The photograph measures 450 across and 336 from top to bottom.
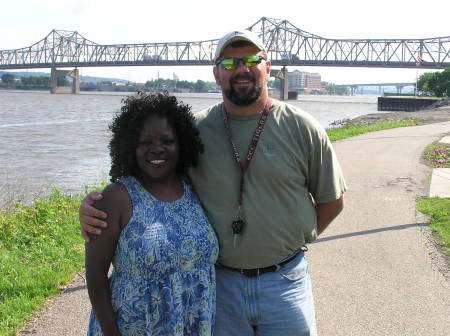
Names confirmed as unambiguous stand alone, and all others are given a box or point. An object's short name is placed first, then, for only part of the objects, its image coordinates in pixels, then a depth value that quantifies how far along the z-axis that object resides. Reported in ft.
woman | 7.80
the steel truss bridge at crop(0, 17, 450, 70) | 362.33
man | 8.50
